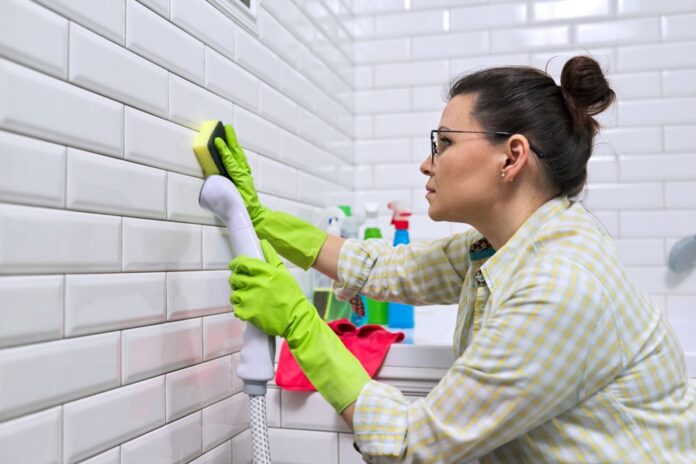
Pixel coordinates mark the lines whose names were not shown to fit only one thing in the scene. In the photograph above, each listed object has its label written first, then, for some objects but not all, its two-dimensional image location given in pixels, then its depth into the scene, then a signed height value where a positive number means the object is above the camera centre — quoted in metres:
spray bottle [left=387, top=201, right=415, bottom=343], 1.72 -0.16
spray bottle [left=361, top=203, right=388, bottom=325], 1.70 -0.15
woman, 0.85 -0.10
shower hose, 0.93 -0.13
